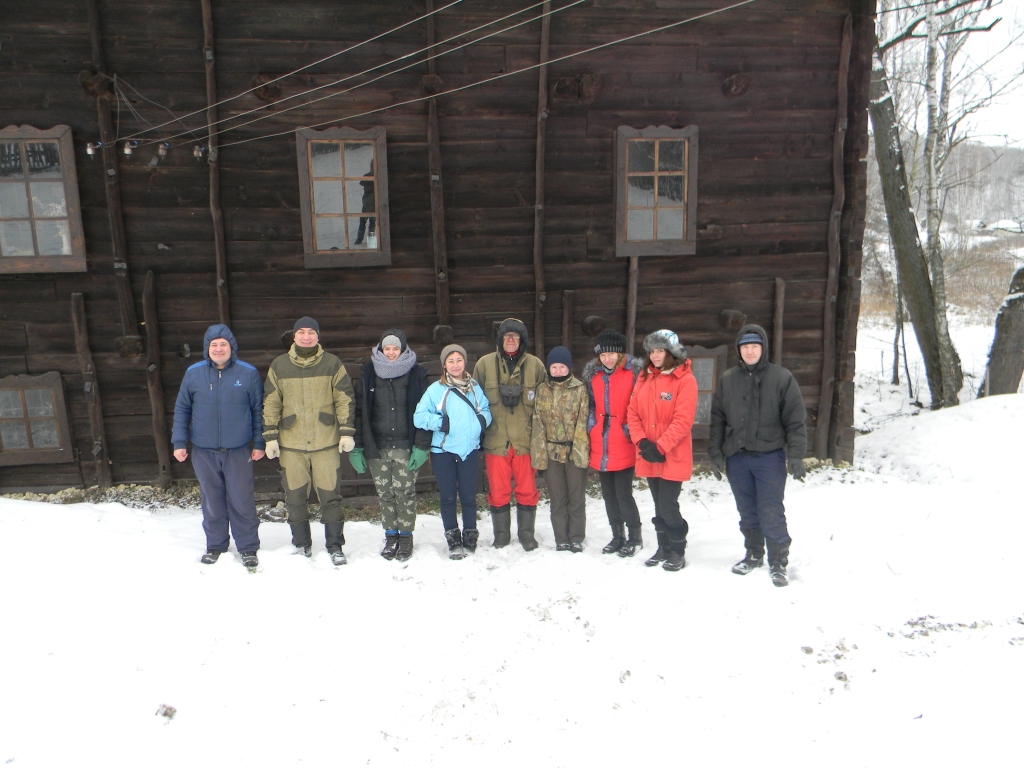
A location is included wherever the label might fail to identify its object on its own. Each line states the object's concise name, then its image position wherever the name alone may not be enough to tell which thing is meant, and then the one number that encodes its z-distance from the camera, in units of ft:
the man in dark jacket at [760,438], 15.21
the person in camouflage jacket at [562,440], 16.97
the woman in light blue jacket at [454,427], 16.78
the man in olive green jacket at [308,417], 16.22
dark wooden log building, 23.00
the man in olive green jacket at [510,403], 17.25
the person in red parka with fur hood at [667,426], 15.74
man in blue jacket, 15.94
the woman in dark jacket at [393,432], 16.58
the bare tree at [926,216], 33.86
